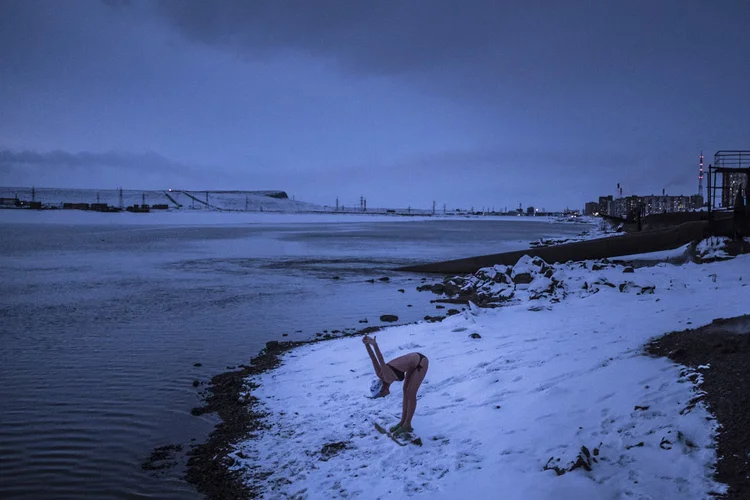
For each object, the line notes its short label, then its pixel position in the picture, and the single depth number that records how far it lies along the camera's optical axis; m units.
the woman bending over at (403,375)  6.04
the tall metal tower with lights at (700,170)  53.55
